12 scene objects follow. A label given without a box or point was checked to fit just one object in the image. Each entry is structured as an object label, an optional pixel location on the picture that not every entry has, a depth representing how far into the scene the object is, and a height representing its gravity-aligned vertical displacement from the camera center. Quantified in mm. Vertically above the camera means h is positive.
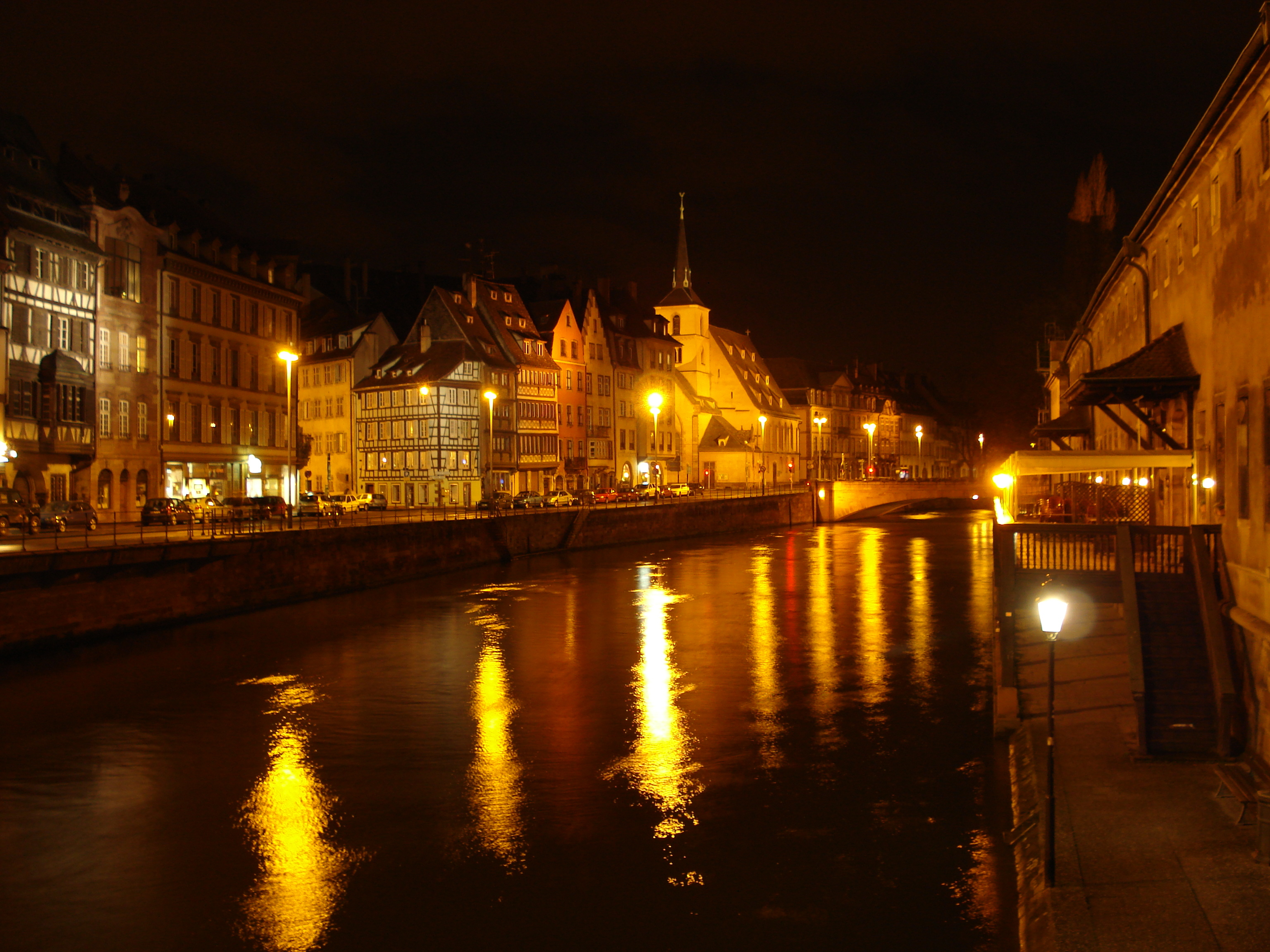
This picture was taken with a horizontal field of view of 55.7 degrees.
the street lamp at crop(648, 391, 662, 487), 67250 +5871
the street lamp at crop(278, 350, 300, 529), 43000 +2766
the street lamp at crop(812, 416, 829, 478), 123688 +7552
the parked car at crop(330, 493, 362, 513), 60594 +460
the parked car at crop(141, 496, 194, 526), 42938 +59
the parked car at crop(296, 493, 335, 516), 54062 +330
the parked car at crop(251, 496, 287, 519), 47531 +255
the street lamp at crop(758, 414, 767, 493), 107438 +5585
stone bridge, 90250 +561
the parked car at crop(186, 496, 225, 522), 45281 +273
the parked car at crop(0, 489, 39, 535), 35812 +66
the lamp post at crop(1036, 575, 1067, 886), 10867 -1145
